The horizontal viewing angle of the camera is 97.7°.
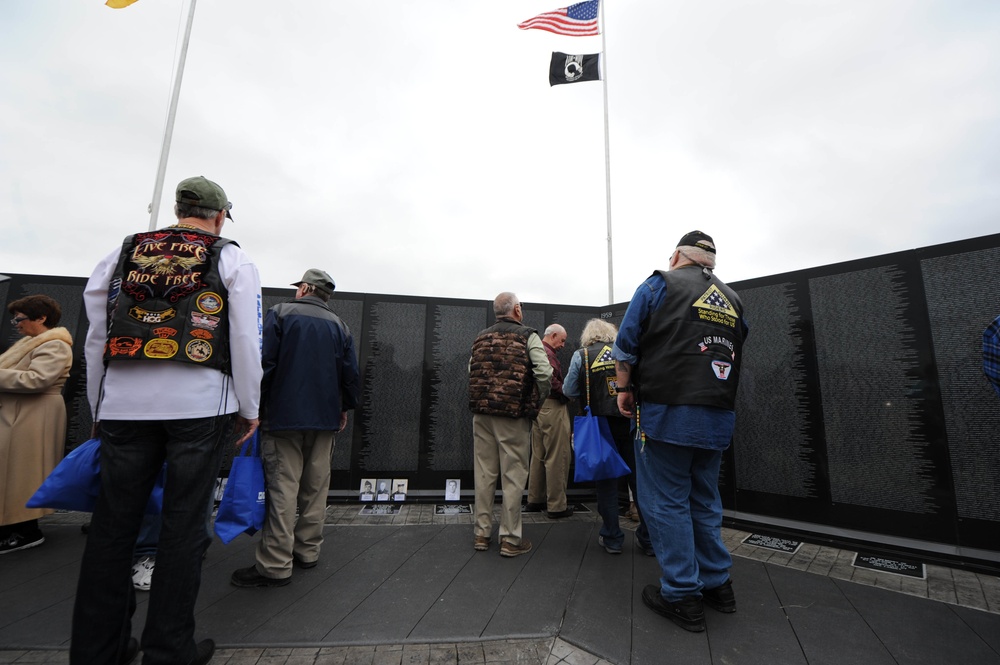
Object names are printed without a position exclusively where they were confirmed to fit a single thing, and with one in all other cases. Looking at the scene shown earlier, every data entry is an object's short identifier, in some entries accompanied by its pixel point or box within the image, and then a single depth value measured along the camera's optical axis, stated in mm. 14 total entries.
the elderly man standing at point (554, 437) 4227
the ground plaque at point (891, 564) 2945
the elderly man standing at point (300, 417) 2668
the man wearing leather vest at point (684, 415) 2252
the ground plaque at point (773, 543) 3385
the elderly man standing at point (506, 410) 3221
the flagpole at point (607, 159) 7495
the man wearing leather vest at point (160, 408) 1609
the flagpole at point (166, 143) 6715
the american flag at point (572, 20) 7965
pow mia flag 8172
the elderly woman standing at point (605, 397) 3248
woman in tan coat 3092
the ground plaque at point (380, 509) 4320
